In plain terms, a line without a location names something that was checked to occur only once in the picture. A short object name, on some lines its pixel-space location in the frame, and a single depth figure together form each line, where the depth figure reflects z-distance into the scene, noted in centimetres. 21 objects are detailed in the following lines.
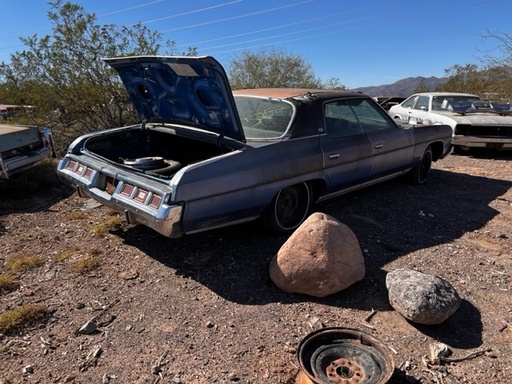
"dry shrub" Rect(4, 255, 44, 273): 360
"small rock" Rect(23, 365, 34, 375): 239
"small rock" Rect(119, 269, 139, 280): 348
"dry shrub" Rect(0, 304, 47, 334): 277
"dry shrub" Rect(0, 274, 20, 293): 326
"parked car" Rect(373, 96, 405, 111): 1457
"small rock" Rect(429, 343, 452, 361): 253
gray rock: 273
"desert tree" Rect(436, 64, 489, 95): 1915
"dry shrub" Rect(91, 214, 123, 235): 436
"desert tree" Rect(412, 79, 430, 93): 2622
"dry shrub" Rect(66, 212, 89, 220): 479
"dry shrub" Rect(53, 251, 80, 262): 378
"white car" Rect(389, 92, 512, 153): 869
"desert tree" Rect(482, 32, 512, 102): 1677
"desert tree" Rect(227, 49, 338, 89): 1852
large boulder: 315
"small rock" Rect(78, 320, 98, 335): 276
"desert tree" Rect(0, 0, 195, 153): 853
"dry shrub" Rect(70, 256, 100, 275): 357
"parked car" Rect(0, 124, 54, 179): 536
